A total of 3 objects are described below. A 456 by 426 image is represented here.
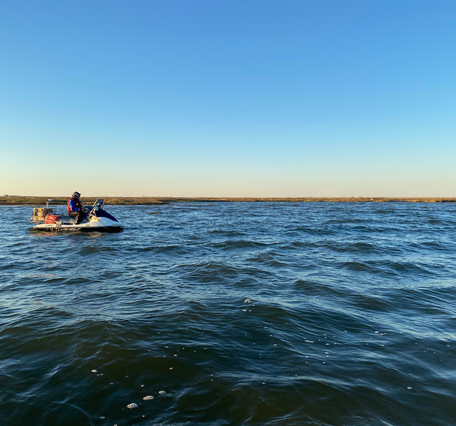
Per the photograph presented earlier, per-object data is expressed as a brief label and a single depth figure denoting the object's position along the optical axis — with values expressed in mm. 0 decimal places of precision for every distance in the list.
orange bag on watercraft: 27098
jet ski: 26734
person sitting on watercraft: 26672
